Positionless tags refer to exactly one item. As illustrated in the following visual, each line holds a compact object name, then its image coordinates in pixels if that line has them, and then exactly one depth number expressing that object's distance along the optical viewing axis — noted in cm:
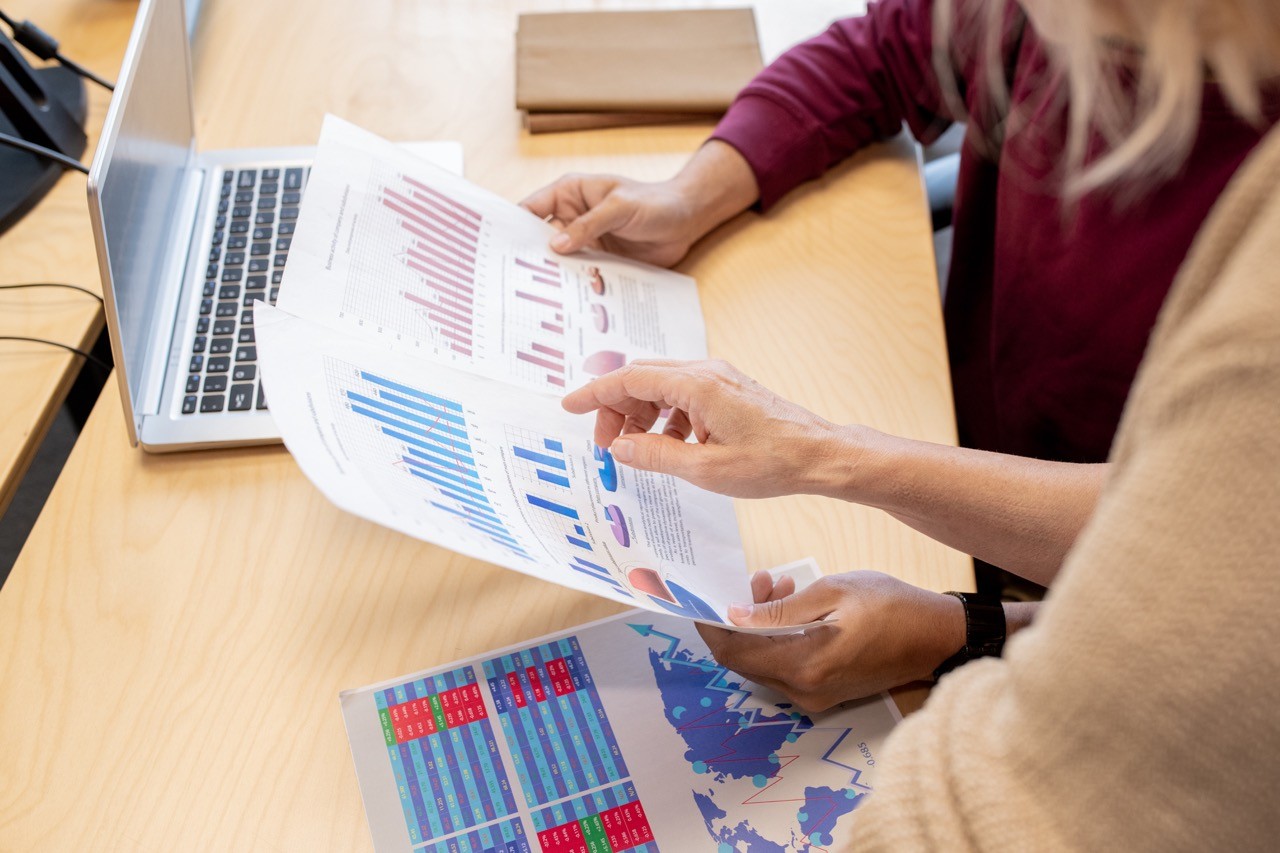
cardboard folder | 113
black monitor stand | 101
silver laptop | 79
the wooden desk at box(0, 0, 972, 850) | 64
